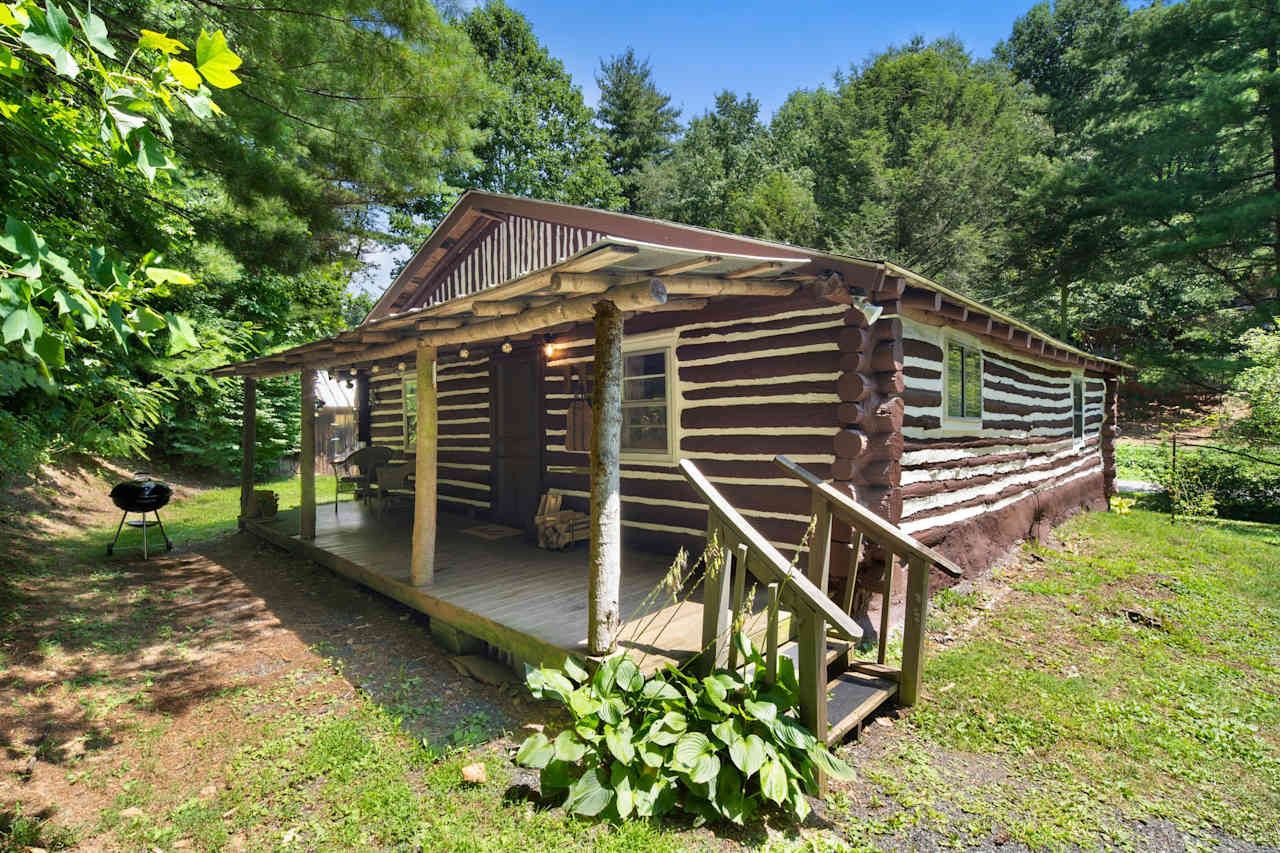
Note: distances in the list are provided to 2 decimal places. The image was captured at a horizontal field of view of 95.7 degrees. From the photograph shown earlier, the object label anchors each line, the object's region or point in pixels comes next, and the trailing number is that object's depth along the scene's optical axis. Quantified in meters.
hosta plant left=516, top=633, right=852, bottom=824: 2.91
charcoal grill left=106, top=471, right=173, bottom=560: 7.75
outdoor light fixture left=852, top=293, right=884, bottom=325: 4.98
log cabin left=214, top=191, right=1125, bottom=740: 3.94
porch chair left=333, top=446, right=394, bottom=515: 10.30
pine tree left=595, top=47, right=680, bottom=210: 30.22
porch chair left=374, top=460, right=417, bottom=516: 9.79
